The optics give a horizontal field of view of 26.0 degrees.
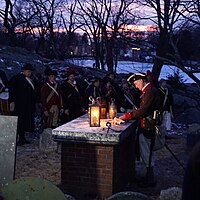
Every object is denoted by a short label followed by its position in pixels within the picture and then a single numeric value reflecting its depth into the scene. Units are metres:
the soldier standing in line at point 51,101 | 10.31
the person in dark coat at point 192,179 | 2.07
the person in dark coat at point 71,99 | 10.75
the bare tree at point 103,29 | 17.96
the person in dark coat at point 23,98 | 10.11
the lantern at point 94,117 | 6.10
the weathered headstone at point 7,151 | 4.77
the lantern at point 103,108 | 6.78
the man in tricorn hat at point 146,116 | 6.37
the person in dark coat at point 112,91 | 11.22
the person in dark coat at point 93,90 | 10.98
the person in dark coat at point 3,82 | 10.41
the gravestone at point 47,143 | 9.47
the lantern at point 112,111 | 6.79
